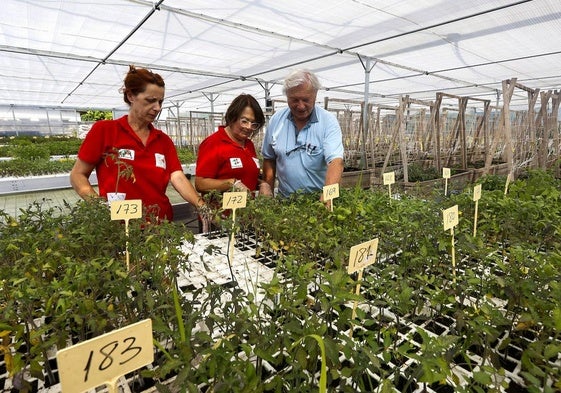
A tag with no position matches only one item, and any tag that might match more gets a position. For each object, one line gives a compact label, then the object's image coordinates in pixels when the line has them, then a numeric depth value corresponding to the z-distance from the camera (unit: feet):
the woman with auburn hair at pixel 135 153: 6.04
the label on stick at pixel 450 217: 4.32
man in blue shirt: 7.04
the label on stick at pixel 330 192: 5.93
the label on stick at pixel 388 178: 7.97
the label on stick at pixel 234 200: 5.08
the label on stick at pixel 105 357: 1.77
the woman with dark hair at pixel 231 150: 7.32
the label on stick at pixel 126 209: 4.33
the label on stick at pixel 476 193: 5.80
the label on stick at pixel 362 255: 3.26
